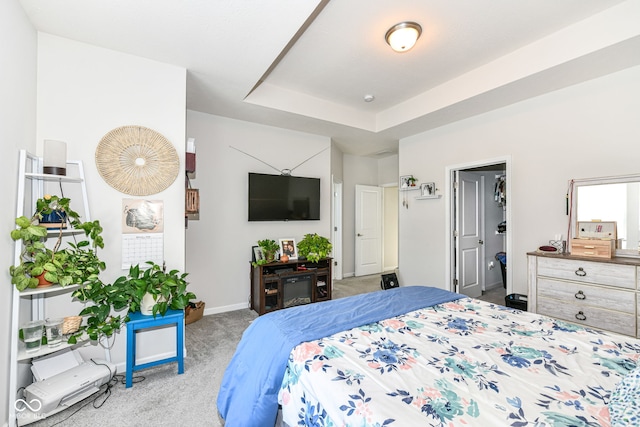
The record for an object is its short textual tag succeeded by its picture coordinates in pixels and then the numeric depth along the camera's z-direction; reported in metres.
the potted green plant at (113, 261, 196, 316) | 2.08
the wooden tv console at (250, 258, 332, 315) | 3.56
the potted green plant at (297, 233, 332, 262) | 3.84
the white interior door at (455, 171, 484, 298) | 3.98
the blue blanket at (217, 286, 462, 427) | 1.27
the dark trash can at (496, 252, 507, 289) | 4.54
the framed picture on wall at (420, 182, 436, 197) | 4.08
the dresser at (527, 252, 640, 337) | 2.17
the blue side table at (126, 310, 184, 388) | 2.05
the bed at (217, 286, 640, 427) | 0.88
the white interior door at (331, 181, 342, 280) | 5.48
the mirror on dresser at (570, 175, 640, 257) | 2.46
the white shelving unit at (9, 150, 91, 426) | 1.65
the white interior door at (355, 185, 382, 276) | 5.72
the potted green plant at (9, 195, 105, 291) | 1.66
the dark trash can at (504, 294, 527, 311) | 3.03
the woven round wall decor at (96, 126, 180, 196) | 2.23
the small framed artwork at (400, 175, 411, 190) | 4.43
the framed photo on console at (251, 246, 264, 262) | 3.73
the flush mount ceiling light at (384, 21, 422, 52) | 2.23
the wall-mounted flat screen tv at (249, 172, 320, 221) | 3.88
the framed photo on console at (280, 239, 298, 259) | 3.94
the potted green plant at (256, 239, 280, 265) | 3.68
